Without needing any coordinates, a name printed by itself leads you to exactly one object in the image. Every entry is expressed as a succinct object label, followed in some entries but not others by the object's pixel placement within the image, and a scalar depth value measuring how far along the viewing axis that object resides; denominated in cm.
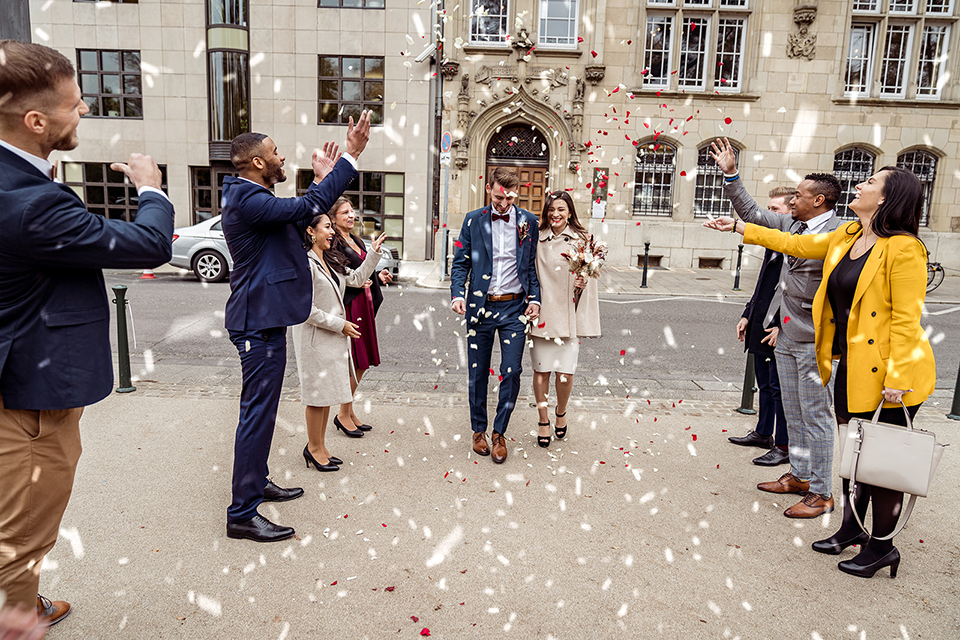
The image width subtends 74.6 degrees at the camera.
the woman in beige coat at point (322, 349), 441
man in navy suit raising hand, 352
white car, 1439
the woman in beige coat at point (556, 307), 515
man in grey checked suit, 411
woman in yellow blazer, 320
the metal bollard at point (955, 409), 593
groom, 491
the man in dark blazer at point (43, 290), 208
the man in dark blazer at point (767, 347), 485
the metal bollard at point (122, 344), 607
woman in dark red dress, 489
